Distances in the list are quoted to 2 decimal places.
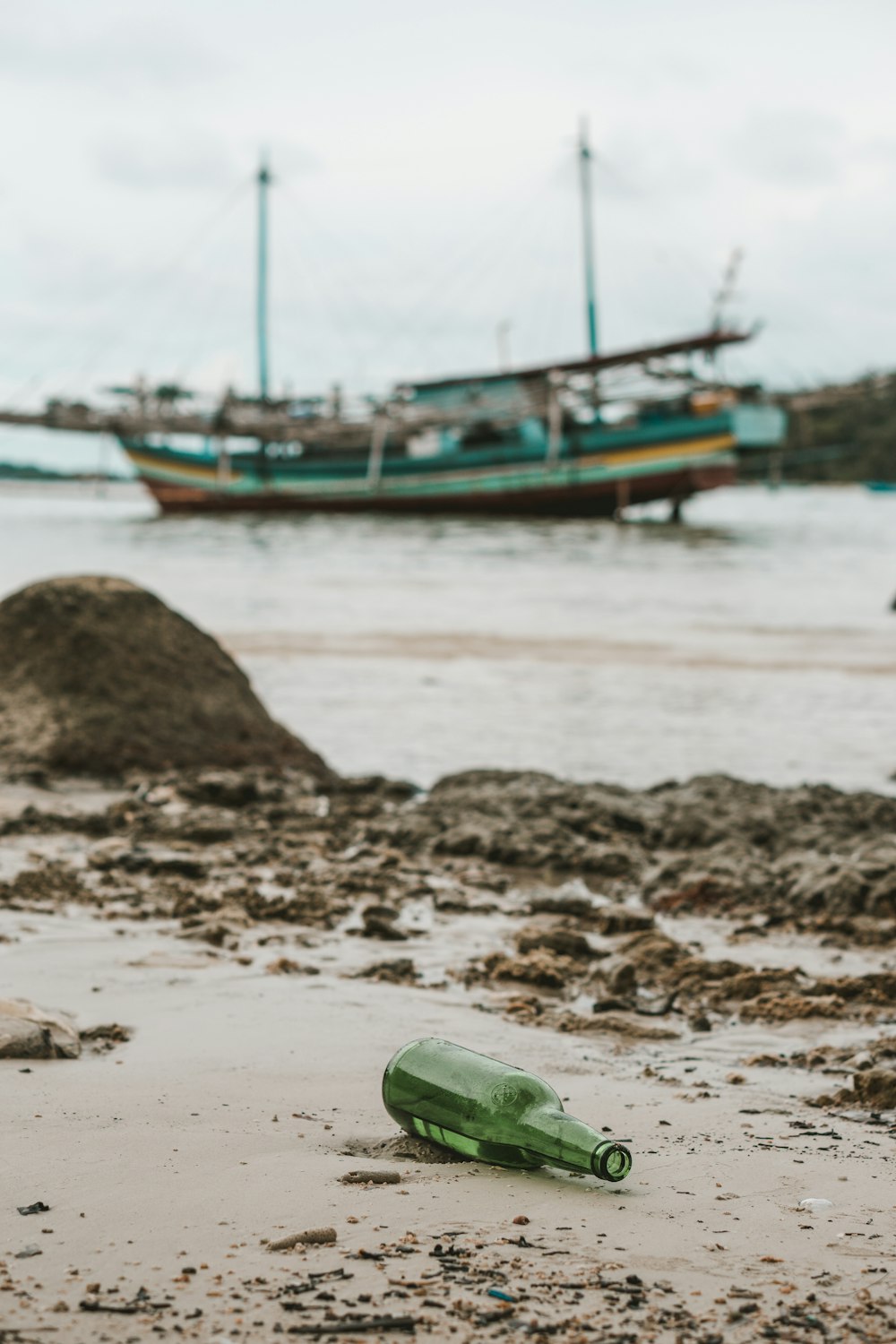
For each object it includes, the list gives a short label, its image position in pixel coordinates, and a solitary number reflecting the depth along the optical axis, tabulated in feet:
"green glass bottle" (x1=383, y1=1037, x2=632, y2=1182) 6.61
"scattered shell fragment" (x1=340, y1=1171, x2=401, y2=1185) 6.57
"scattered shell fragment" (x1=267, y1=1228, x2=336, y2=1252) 5.74
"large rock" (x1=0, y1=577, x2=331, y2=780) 21.30
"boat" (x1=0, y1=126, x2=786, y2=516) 148.36
